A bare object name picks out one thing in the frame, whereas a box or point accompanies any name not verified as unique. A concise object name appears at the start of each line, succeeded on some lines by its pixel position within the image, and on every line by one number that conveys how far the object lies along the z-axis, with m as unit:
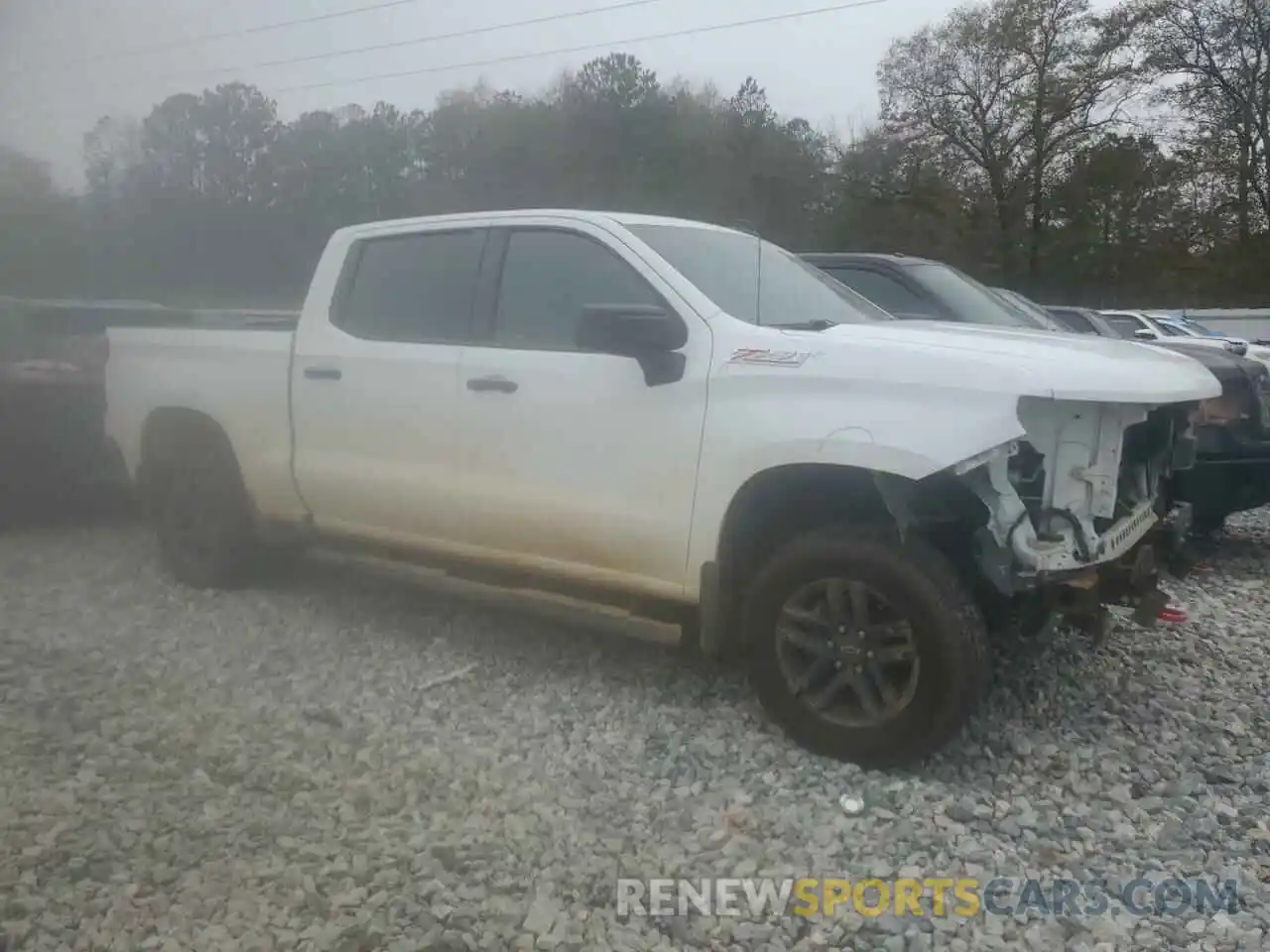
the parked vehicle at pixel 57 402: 5.84
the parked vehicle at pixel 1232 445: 5.54
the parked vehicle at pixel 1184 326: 19.67
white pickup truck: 3.29
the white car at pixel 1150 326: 16.95
